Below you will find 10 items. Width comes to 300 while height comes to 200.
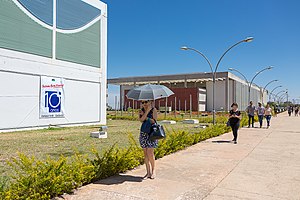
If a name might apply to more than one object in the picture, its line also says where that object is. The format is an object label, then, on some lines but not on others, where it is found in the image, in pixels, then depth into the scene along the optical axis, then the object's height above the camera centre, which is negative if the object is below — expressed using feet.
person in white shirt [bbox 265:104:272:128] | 62.80 -1.65
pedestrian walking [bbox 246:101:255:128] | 60.61 -1.17
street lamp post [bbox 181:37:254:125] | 59.55 +13.88
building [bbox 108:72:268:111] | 164.83 +10.87
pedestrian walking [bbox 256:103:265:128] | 60.39 -1.15
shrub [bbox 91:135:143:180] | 17.57 -3.91
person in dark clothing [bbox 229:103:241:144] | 35.73 -1.74
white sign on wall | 55.26 +1.58
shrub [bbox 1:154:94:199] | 12.59 -3.78
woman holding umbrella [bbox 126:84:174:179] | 17.13 -0.86
